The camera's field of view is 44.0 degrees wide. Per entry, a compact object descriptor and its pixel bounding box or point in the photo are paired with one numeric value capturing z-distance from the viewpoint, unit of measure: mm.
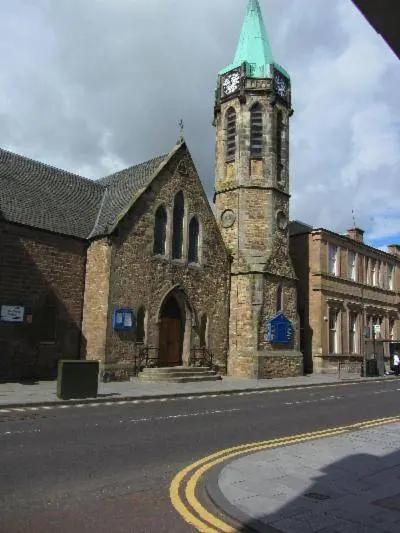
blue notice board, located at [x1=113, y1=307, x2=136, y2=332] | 21047
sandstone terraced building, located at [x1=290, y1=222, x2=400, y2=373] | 32250
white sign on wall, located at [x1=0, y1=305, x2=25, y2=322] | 19062
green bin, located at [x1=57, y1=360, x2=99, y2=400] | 14461
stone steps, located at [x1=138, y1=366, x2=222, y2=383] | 21328
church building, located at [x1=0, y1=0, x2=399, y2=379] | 20812
